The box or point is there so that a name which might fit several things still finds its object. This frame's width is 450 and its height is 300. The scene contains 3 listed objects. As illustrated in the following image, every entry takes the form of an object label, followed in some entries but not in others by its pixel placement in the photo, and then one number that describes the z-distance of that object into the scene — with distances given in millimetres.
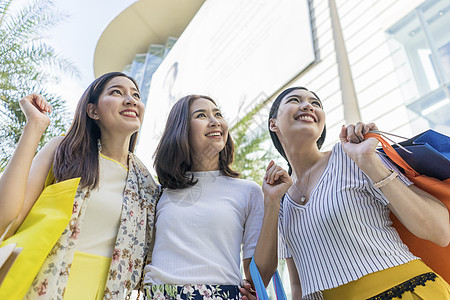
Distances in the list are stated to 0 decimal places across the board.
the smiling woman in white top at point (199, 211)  1551
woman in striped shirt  1341
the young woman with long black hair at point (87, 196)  1375
